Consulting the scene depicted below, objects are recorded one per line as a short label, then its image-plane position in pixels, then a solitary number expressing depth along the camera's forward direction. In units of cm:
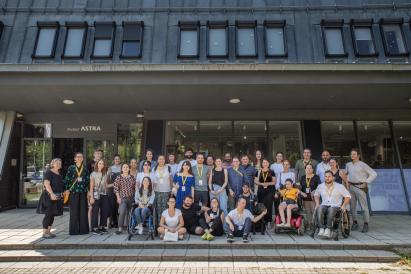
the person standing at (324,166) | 816
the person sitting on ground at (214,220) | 727
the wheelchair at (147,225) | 722
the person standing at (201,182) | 786
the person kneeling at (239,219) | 704
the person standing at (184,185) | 771
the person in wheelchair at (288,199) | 753
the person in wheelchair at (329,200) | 720
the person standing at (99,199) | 778
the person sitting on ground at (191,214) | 746
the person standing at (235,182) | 792
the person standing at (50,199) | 735
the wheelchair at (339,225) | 711
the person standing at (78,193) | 768
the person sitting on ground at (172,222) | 706
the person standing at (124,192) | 777
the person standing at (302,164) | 823
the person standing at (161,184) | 777
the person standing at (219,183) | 784
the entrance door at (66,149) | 1199
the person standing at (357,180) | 808
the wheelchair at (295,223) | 741
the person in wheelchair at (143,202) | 732
